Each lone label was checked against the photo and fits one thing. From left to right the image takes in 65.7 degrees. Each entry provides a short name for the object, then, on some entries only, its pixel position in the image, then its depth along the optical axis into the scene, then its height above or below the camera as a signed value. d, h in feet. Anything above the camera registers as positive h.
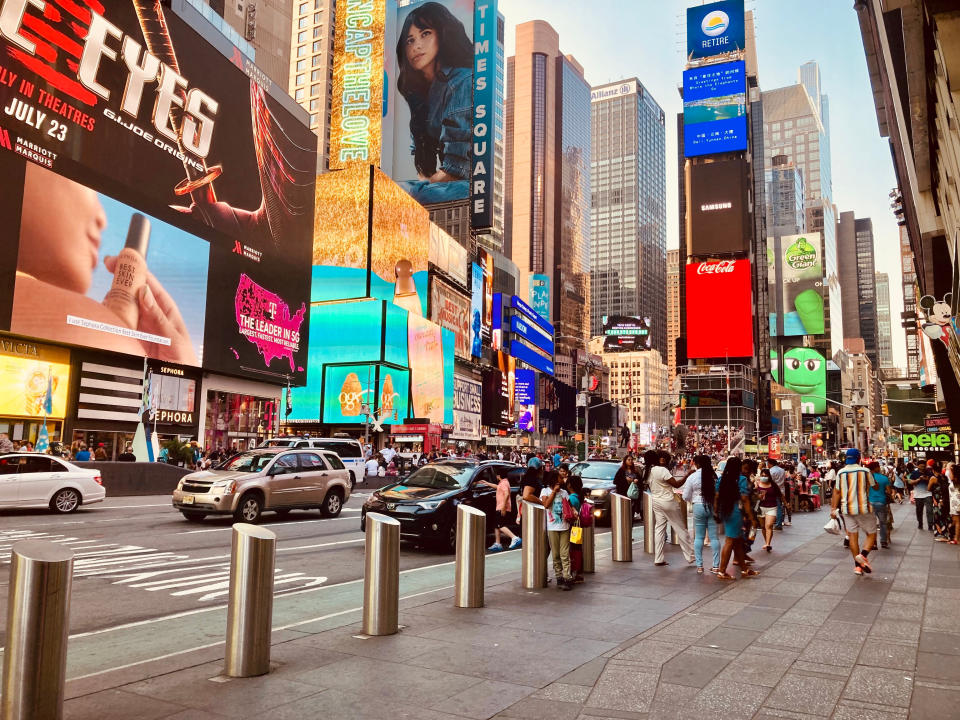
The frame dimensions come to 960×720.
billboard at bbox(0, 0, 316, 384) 106.01 +42.36
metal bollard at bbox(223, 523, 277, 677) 17.28 -3.86
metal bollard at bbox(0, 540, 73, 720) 13.23 -3.55
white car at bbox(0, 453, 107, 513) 54.19 -3.30
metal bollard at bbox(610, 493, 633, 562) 38.93 -4.20
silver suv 50.70 -3.15
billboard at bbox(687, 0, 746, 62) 408.67 +232.76
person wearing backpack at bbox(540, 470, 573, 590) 30.12 -3.22
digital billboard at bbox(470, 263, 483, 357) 341.21 +63.06
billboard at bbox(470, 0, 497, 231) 305.94 +149.00
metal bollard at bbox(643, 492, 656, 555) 41.43 -4.30
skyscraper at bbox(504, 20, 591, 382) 640.58 +159.29
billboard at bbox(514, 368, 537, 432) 419.33 +28.00
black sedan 41.86 -3.11
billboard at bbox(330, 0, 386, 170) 246.04 +119.06
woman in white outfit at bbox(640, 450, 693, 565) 38.55 -3.12
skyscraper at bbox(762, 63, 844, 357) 561.43 +100.44
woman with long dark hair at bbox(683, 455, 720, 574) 35.17 -2.36
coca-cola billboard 387.34 +73.12
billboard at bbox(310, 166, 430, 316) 237.25 +66.15
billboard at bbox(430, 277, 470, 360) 274.16 +51.64
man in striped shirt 35.88 -2.54
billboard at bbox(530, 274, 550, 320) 558.97 +115.43
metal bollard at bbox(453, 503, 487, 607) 25.56 -3.90
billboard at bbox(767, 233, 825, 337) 462.19 +103.67
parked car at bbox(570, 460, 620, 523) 57.82 -2.73
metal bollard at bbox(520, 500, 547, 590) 30.12 -4.04
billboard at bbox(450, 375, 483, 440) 303.48 +15.94
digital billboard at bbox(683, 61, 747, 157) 402.31 +187.26
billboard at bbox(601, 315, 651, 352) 563.48 +87.29
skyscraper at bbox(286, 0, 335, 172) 333.42 +175.16
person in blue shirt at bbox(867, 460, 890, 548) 45.91 -3.19
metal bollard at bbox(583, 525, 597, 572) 34.91 -4.93
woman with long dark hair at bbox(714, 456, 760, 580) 34.19 -2.93
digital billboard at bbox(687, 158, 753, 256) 402.31 +131.29
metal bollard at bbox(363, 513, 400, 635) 21.16 -3.82
